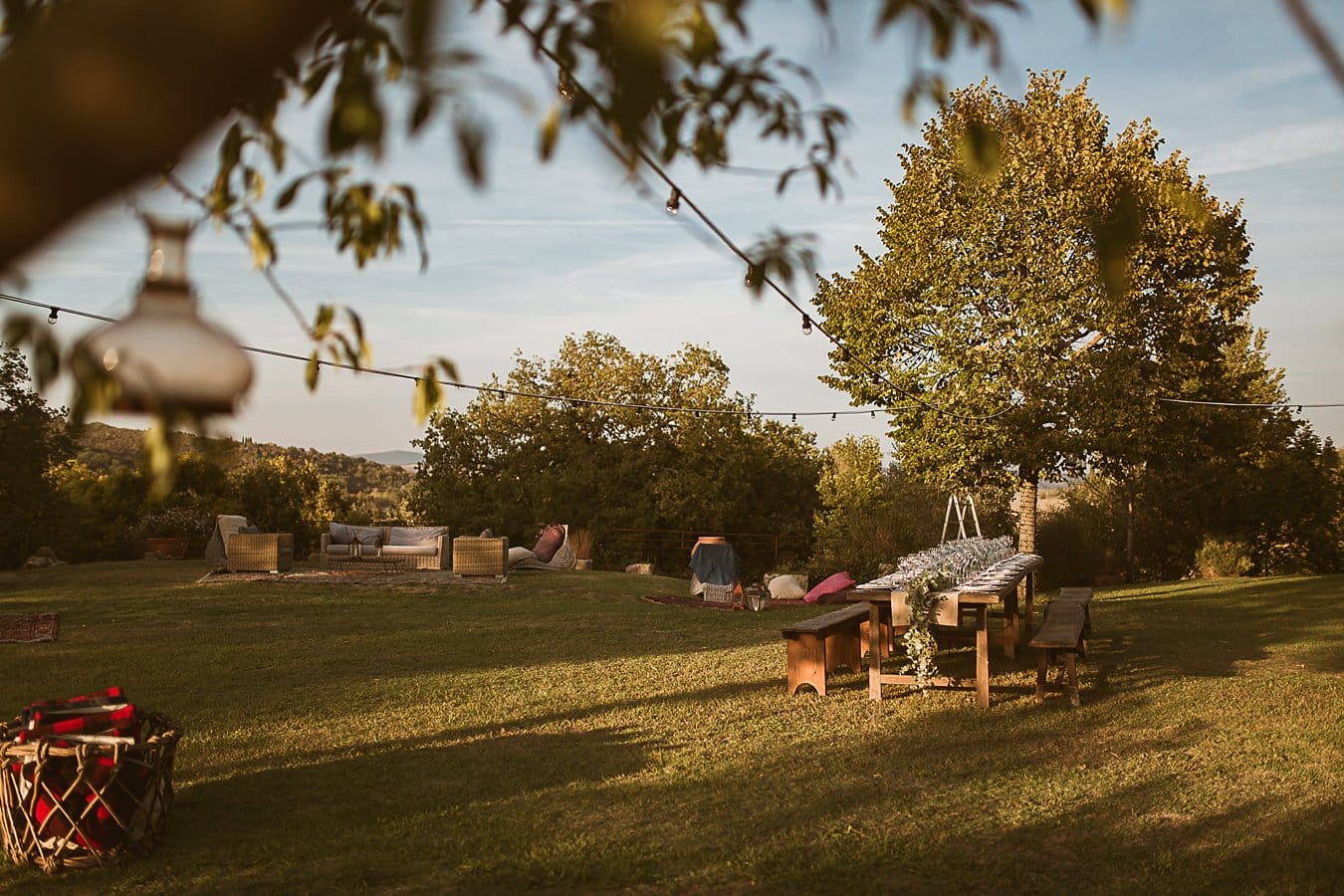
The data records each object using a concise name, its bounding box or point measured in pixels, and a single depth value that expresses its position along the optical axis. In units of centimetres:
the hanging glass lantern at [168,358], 120
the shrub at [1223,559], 1859
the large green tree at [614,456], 1980
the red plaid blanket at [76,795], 403
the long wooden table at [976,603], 709
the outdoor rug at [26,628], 913
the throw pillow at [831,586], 1472
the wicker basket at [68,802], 403
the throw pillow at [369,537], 1614
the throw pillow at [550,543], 1719
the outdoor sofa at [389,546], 1582
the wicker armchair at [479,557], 1525
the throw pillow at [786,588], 1532
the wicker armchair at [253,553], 1477
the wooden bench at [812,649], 747
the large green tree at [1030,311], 1408
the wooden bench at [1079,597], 920
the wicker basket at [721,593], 1449
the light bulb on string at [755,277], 287
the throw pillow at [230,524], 1622
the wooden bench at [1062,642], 681
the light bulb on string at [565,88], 269
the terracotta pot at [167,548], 1789
